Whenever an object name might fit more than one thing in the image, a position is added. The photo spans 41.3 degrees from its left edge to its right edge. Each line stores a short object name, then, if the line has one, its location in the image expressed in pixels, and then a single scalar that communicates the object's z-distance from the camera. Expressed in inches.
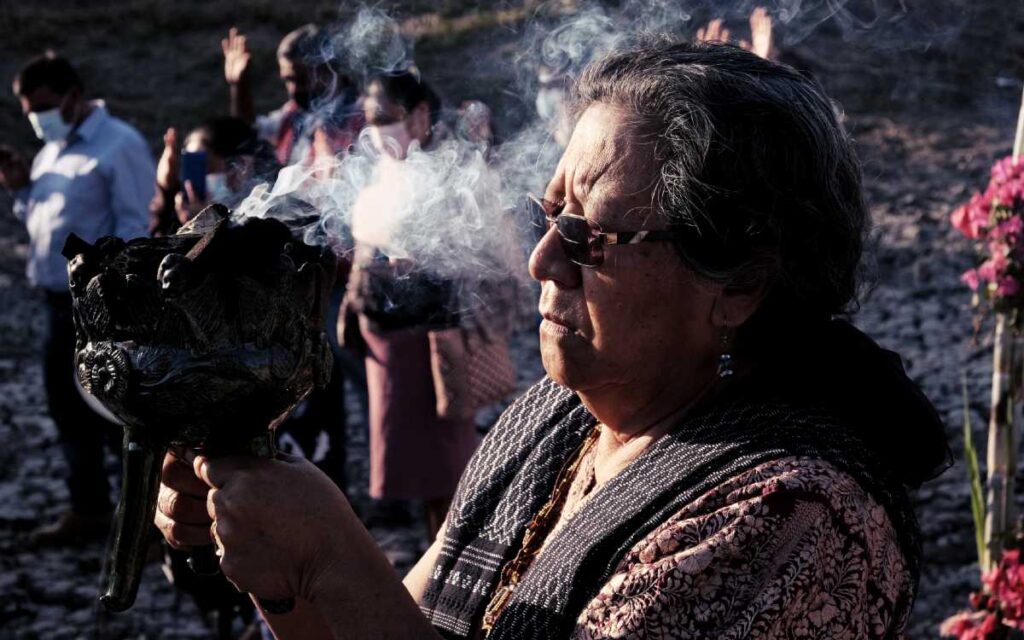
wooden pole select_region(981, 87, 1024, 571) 181.3
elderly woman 77.8
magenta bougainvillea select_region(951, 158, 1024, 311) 174.9
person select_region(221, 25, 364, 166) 239.6
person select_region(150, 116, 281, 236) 207.6
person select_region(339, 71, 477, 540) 218.8
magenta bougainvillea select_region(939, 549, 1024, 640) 164.4
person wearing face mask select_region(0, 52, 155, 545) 264.1
